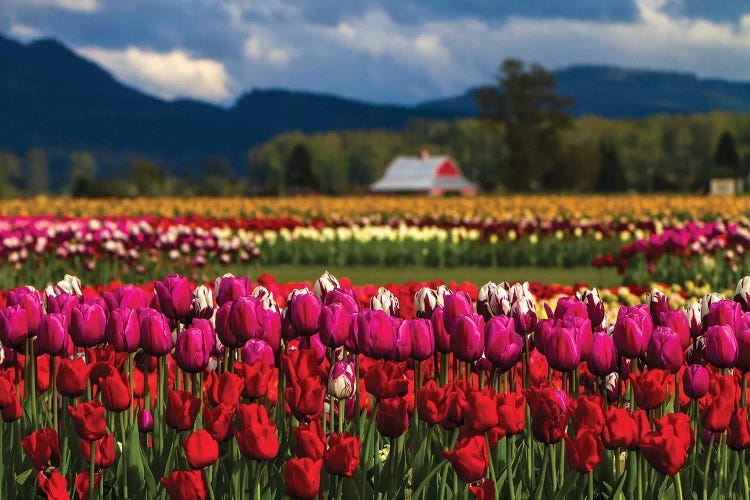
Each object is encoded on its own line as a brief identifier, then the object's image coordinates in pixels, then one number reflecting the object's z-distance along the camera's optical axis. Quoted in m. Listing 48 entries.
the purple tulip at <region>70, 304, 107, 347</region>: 8.89
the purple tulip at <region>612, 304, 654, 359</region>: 8.17
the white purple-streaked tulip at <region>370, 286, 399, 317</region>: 8.95
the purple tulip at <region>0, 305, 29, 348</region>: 9.02
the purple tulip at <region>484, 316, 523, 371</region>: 8.20
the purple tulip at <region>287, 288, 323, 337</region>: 8.70
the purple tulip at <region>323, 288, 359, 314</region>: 9.07
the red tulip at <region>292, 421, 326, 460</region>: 6.46
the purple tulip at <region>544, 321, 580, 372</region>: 7.97
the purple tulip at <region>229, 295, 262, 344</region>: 8.48
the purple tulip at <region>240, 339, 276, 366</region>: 8.30
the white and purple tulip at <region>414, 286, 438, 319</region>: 9.36
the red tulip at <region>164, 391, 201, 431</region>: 7.20
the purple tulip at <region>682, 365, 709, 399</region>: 7.69
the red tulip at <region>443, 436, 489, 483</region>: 6.41
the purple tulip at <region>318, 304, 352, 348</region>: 8.48
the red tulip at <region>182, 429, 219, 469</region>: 6.53
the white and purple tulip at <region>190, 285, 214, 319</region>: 9.59
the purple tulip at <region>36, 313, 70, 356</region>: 8.73
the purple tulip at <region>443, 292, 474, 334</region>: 8.54
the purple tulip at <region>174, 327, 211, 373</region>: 8.20
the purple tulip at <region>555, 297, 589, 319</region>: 9.16
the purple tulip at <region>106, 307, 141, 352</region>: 8.75
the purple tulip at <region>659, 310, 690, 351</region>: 8.66
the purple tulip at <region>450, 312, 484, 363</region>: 8.11
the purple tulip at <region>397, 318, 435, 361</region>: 8.09
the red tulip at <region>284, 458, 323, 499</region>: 6.18
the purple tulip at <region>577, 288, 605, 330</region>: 9.42
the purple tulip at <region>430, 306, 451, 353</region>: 8.61
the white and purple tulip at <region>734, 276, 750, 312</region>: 10.11
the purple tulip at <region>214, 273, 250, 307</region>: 9.84
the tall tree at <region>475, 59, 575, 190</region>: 166.12
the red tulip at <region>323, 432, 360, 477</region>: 6.49
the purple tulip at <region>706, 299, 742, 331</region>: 8.78
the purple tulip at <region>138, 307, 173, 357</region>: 8.48
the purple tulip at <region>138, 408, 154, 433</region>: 7.93
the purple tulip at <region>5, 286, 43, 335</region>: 9.21
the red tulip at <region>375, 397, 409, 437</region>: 7.11
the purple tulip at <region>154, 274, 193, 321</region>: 9.53
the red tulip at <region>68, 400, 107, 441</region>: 6.98
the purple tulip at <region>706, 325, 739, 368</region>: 8.04
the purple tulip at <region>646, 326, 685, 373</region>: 8.01
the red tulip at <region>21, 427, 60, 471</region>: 7.23
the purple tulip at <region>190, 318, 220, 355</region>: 8.55
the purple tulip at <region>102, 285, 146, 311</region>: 9.95
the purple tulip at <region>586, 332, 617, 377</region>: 8.09
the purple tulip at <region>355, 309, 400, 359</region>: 8.10
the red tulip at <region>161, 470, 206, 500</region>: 6.47
